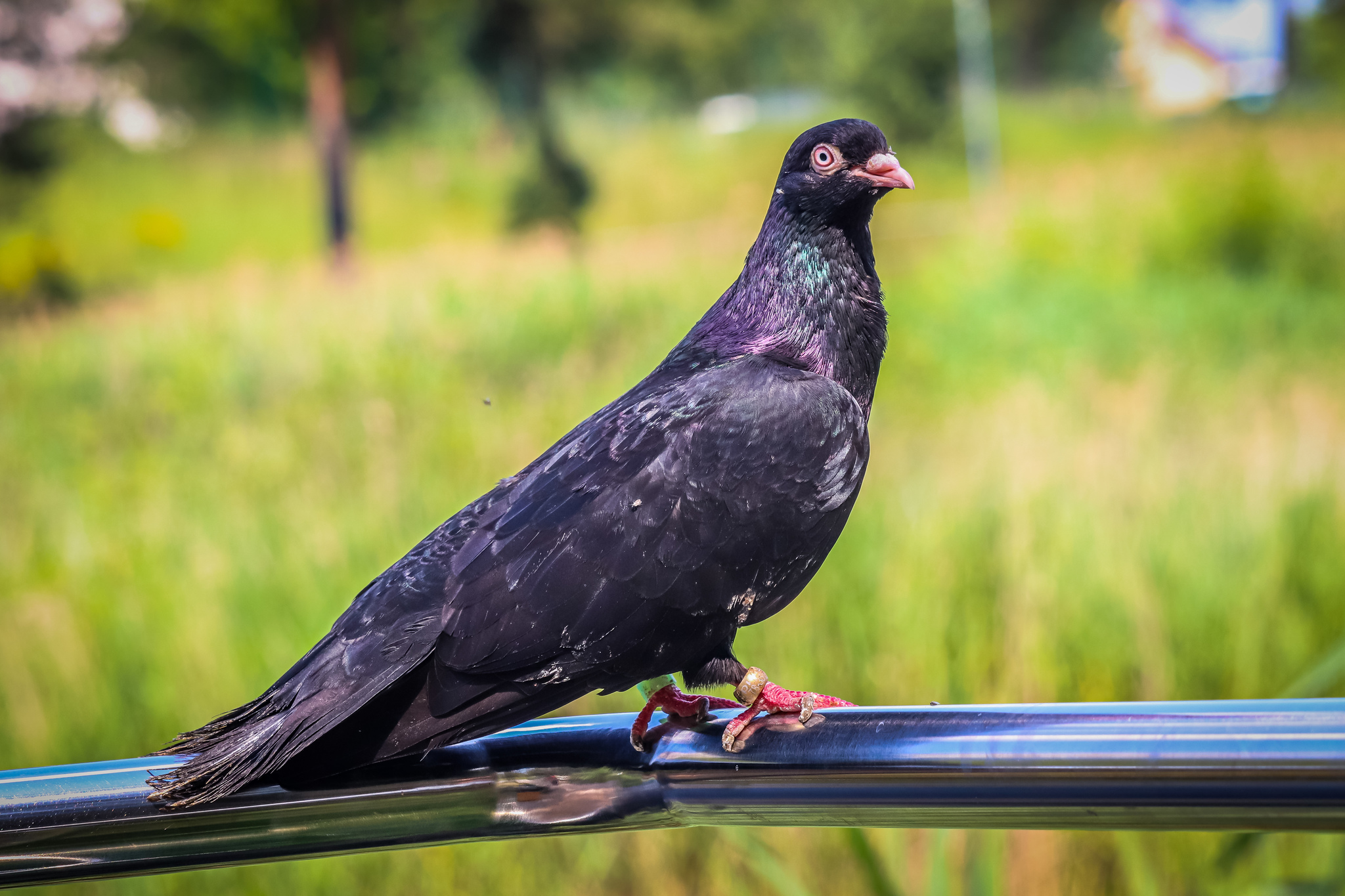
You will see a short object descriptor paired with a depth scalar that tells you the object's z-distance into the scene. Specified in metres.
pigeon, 2.94
